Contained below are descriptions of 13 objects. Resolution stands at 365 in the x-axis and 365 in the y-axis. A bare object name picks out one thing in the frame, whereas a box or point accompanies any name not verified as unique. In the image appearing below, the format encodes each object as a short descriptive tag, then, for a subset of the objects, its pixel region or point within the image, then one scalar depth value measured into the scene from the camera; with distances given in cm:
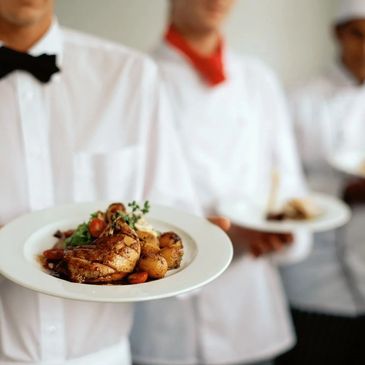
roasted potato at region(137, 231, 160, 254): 83
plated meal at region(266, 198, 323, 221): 144
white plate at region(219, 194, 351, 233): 127
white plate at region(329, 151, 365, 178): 173
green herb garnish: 85
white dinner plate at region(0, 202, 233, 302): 71
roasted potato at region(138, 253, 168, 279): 77
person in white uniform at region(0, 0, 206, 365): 103
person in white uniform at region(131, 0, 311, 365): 154
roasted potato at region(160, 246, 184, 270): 80
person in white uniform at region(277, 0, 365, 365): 192
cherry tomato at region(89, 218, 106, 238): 85
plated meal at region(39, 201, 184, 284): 77
